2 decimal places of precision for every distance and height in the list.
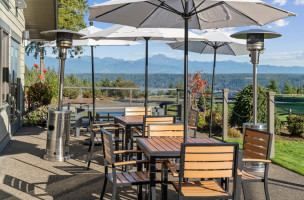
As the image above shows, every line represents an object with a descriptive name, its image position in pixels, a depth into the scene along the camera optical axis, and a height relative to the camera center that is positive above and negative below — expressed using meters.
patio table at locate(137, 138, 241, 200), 3.58 -0.63
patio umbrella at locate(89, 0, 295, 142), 4.32 +0.99
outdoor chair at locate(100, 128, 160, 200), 3.70 -0.92
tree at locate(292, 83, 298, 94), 43.62 +0.15
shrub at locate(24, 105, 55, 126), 11.34 -0.91
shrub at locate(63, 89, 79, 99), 22.33 -0.44
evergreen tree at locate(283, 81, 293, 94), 42.66 +0.14
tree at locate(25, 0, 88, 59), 25.05 +4.97
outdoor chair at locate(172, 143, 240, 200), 3.25 -0.67
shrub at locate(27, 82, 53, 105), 11.50 -0.25
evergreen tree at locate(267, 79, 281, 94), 39.41 +0.43
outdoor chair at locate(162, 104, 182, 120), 9.02 -0.53
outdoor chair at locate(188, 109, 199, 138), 6.88 -0.58
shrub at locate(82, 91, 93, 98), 23.44 -0.47
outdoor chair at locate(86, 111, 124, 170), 6.27 -0.85
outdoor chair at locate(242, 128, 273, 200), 4.05 -0.70
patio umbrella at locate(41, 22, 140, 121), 8.48 +1.02
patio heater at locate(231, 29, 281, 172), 6.22 +0.69
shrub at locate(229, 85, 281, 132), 10.08 -0.51
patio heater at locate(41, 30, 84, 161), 6.87 -0.76
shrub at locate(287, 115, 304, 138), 11.24 -1.08
